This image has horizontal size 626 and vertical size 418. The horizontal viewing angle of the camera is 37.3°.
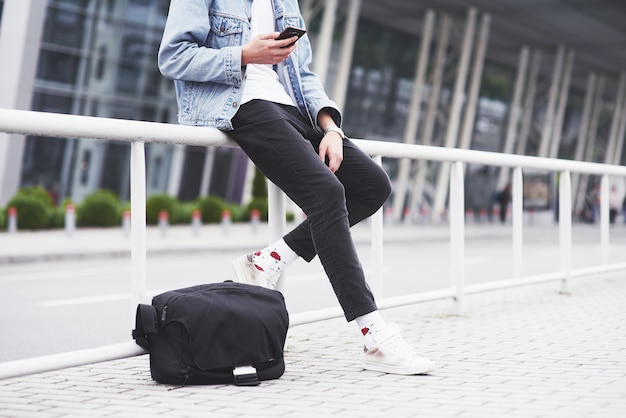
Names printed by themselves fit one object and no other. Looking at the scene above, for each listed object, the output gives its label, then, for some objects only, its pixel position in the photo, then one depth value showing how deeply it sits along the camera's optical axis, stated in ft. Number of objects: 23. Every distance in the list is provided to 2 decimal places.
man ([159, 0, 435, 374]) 12.24
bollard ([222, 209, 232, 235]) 62.59
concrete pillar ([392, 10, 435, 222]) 96.80
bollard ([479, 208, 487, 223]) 102.94
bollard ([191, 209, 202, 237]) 60.44
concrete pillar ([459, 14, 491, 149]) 103.35
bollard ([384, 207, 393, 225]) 89.33
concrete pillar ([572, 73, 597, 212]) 141.69
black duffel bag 11.32
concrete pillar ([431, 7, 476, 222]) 99.50
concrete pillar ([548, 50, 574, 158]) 123.13
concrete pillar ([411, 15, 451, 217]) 98.22
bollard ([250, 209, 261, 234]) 67.00
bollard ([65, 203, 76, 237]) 58.03
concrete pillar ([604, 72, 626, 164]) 142.92
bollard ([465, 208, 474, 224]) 104.30
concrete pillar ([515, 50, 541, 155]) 121.90
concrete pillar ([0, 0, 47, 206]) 74.49
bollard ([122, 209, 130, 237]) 59.77
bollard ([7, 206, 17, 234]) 59.21
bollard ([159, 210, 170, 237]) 60.29
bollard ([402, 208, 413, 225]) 88.07
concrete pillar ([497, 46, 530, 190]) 117.80
